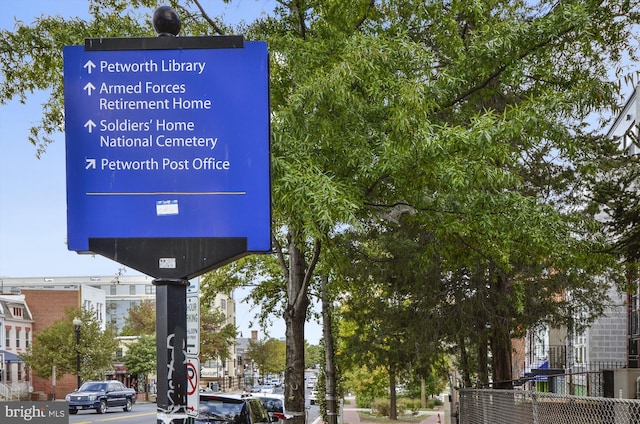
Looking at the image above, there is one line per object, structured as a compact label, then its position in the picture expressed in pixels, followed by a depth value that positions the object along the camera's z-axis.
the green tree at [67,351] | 67.06
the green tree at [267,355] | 116.00
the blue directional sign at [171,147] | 5.24
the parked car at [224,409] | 14.47
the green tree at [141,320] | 98.31
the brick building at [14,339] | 66.35
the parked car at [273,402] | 28.98
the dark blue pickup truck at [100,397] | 43.09
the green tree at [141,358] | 83.94
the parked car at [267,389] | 66.56
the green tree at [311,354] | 129.40
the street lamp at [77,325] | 48.66
